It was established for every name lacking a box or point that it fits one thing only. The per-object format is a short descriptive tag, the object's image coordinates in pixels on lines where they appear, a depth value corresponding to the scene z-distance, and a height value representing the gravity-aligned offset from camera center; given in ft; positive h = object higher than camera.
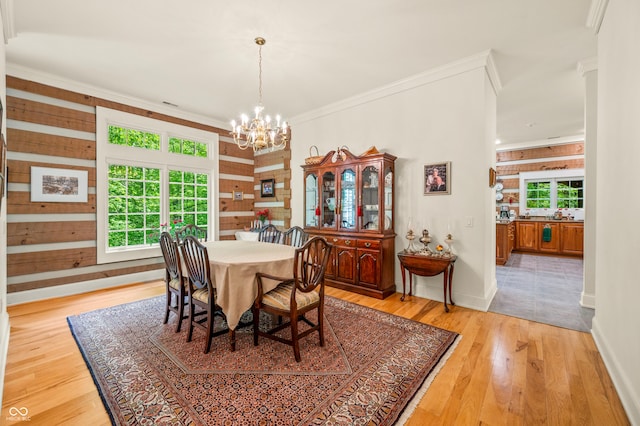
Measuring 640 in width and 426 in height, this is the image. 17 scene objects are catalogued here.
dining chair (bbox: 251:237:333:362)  7.45 -2.38
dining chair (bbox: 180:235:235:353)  7.79 -2.17
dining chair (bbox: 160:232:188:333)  8.96 -2.17
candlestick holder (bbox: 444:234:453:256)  11.59 -1.24
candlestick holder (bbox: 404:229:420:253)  12.41 -1.45
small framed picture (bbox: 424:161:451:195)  11.91 +1.46
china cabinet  12.69 -0.32
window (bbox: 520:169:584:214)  23.41 +2.02
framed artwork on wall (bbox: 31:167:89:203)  12.23 +1.12
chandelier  9.65 +2.80
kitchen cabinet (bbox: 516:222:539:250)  24.00 -1.97
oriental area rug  5.64 -3.94
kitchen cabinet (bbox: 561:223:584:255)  22.00 -1.97
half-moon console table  10.98 -2.15
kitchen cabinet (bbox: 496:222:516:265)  19.21 -2.01
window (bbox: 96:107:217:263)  14.11 +1.68
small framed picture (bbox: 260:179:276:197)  19.40 +1.65
